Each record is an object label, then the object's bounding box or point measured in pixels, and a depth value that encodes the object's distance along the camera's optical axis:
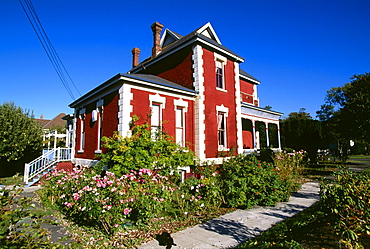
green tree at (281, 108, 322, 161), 20.48
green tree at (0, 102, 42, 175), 15.77
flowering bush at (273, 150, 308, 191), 10.58
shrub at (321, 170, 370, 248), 3.21
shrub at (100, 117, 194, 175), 7.66
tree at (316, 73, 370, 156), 12.92
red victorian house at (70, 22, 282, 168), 9.44
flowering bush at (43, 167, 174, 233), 4.91
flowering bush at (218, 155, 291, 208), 7.18
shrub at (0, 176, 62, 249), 2.19
